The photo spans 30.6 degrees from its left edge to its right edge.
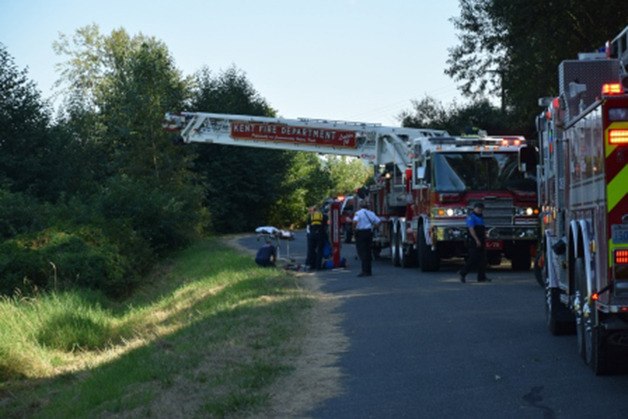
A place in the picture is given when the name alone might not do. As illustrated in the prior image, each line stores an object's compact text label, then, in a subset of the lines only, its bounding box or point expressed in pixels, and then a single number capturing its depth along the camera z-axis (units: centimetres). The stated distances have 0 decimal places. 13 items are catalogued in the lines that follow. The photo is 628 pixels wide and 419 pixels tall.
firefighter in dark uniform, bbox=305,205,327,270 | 3023
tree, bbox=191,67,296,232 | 6938
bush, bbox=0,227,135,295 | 3138
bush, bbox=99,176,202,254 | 4231
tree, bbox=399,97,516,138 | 4576
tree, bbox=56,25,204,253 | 4272
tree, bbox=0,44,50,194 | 5016
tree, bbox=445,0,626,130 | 2861
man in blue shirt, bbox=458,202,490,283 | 2283
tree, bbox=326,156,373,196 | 12062
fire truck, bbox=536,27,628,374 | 981
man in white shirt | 2652
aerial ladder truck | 2600
